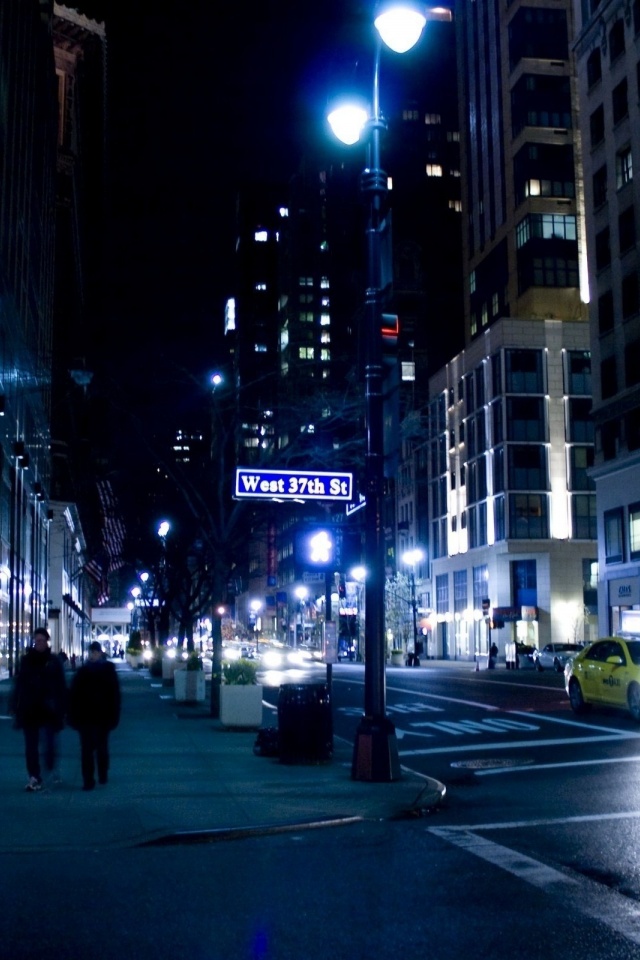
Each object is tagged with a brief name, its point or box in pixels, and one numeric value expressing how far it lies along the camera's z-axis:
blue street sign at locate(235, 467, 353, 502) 15.95
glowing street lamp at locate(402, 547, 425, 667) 68.69
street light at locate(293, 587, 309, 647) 113.89
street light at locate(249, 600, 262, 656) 156.75
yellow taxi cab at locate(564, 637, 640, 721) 22.14
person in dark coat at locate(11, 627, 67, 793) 13.19
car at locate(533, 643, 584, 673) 58.63
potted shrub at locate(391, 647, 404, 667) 73.25
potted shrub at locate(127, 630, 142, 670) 68.94
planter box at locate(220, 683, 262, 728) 21.92
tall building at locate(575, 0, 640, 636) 52.19
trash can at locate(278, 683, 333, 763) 15.89
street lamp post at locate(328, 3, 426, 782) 13.70
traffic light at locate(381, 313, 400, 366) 13.91
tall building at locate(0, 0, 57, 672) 37.25
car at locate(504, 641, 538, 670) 66.81
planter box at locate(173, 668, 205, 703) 30.39
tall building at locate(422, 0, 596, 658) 77.25
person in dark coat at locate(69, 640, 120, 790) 13.35
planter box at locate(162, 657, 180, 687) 42.81
